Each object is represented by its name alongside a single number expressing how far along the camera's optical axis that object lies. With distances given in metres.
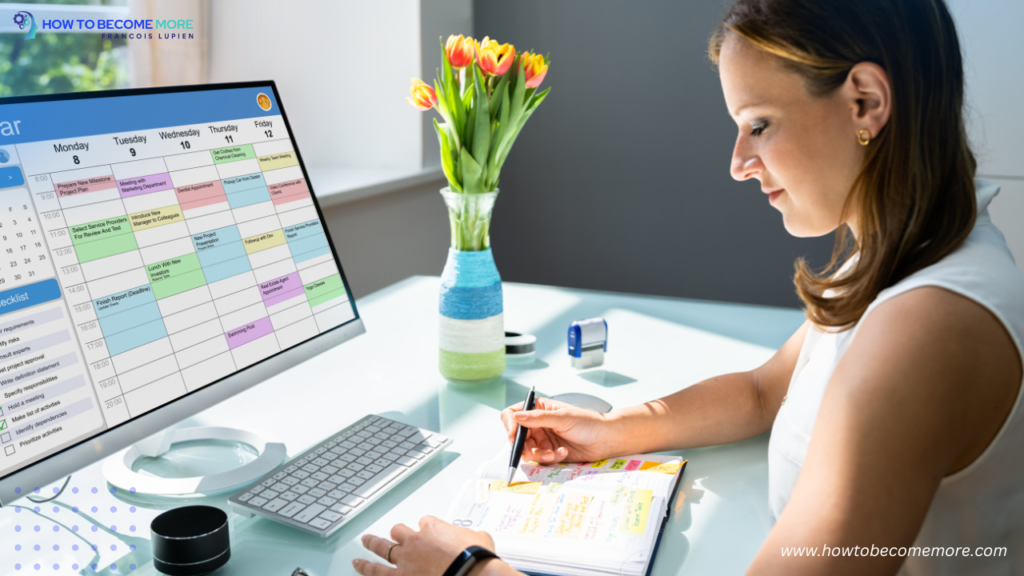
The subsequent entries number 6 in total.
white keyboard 0.84
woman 0.59
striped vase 1.19
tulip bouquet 1.12
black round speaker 0.73
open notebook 0.76
